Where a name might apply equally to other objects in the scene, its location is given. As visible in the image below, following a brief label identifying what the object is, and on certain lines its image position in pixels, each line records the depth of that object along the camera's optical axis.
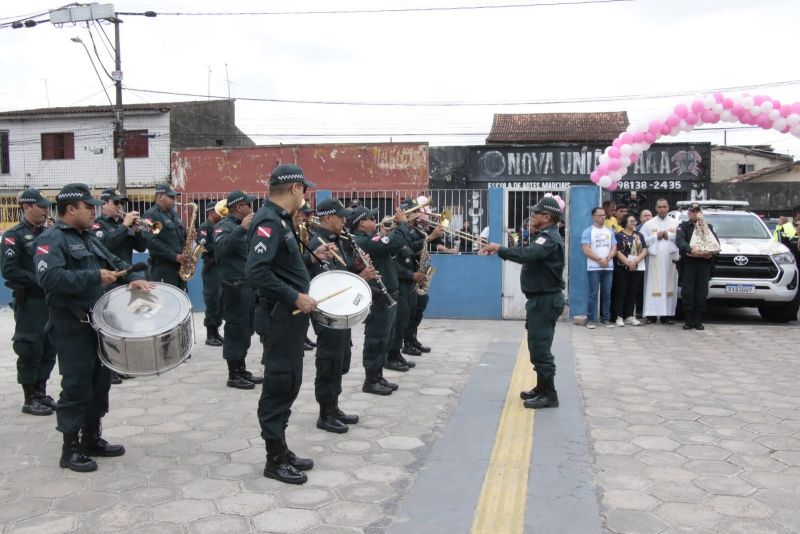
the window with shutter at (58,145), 35.97
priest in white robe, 11.44
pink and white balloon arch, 11.70
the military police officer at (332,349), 5.52
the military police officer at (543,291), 6.31
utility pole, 25.06
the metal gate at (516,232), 12.08
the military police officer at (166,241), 8.56
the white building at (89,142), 34.50
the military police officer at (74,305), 4.62
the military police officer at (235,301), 7.19
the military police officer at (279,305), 4.39
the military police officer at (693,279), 10.88
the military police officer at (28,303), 6.19
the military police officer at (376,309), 6.71
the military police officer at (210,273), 8.79
